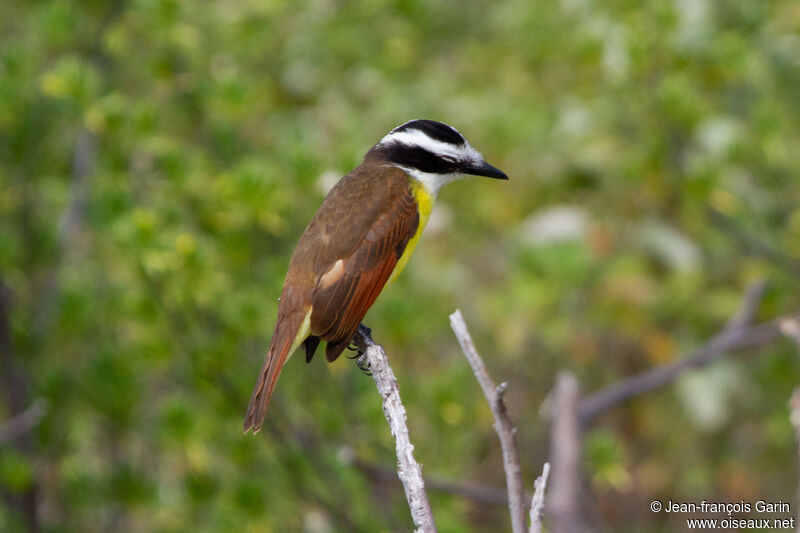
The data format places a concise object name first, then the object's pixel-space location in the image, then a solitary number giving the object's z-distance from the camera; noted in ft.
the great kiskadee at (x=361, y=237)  22.71
